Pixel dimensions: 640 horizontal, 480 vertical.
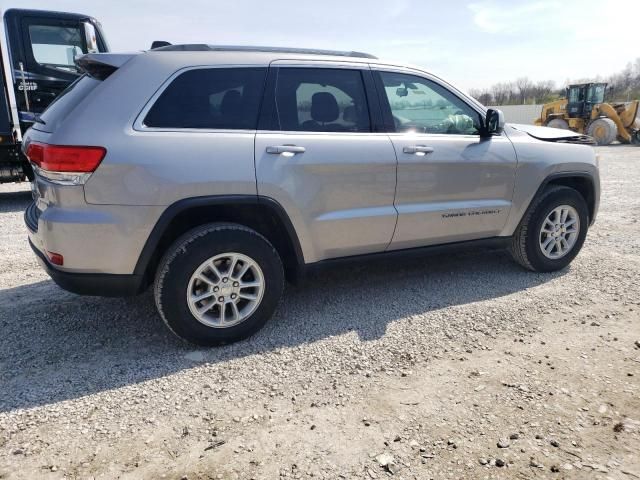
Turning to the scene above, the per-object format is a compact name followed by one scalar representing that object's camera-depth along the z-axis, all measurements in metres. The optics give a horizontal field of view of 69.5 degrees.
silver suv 2.74
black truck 7.43
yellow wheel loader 21.08
